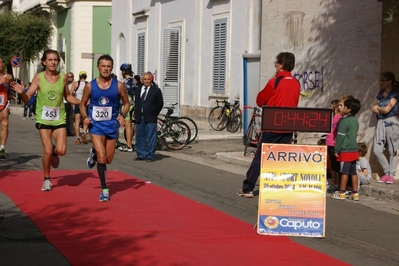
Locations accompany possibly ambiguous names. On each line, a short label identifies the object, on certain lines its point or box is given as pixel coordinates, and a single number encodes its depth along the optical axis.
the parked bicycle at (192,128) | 20.74
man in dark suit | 17.05
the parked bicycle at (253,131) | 17.53
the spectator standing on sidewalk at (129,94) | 18.78
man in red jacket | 10.78
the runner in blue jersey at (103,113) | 10.96
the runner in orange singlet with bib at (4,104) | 13.47
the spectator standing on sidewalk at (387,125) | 13.45
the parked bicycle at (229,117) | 25.03
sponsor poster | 8.95
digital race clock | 9.22
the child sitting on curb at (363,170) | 13.09
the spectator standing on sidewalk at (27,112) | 33.94
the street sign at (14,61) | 42.84
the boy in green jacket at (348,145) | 12.12
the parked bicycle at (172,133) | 19.48
